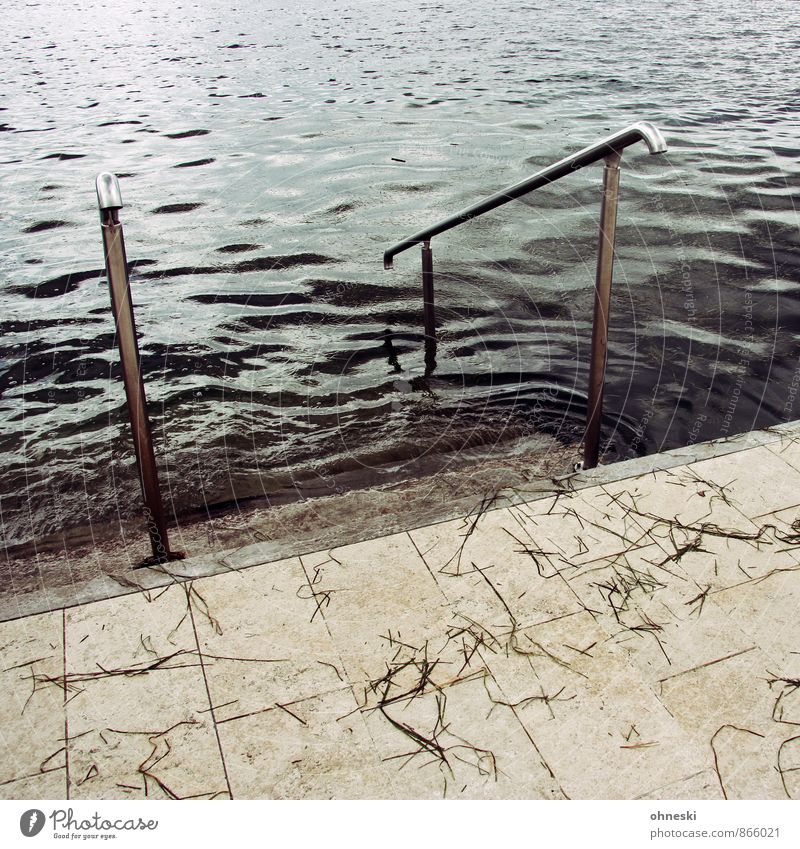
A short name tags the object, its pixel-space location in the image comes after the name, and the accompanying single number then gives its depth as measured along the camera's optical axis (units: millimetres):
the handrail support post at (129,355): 1871
